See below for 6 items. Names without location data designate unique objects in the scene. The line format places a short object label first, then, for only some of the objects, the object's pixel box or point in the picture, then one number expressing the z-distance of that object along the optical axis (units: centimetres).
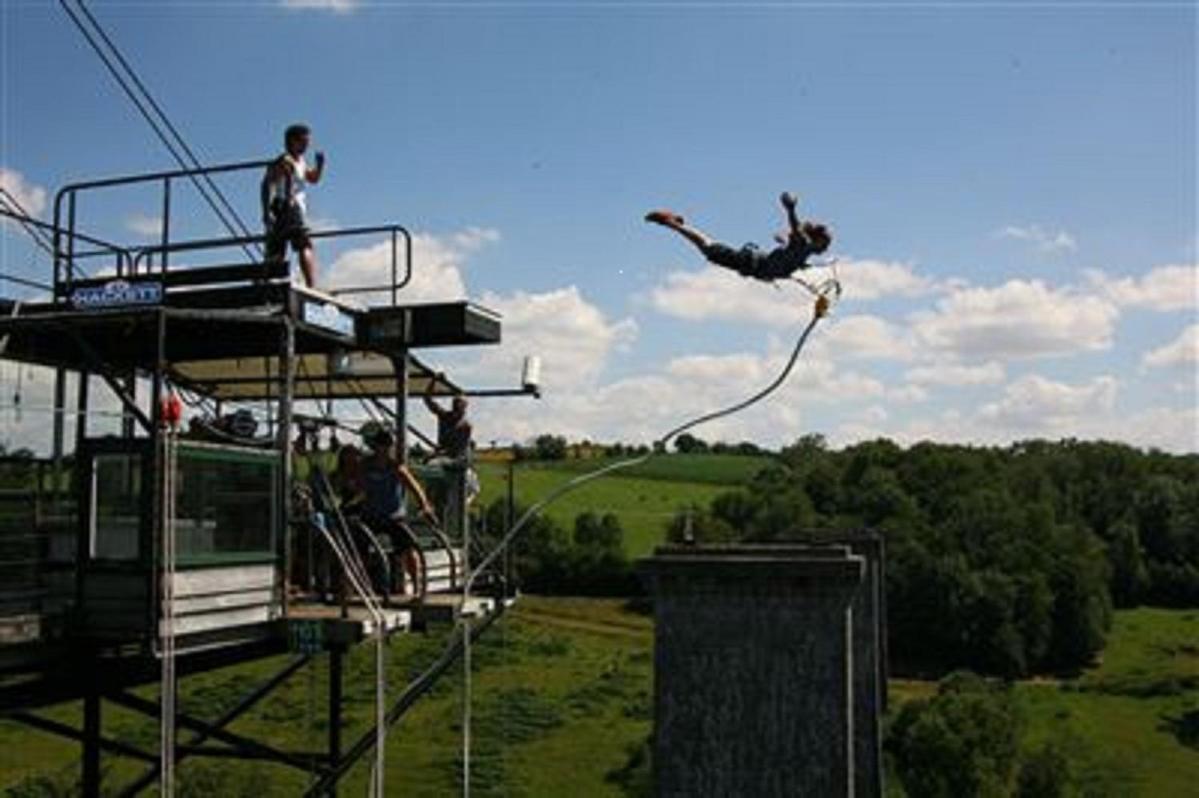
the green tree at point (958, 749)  6888
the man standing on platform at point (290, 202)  1459
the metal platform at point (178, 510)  1183
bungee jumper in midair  974
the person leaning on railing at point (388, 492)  1431
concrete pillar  763
